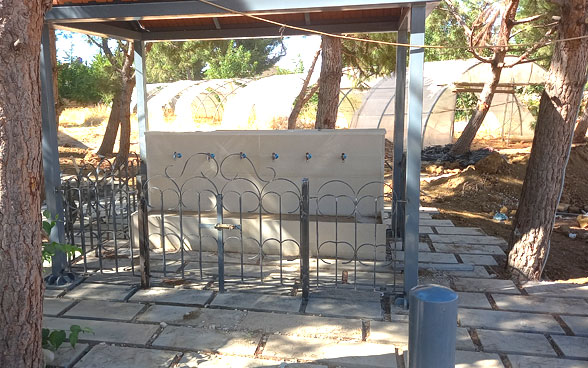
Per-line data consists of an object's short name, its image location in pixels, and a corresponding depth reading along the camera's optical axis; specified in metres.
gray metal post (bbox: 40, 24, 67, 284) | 4.94
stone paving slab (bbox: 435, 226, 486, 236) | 6.99
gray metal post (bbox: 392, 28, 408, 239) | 6.33
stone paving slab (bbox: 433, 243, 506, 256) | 6.13
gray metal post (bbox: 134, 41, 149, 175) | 7.06
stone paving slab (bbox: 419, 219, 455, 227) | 7.50
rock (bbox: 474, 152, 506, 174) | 11.48
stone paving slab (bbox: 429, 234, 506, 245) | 6.55
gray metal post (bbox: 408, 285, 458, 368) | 2.47
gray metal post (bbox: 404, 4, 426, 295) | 4.29
